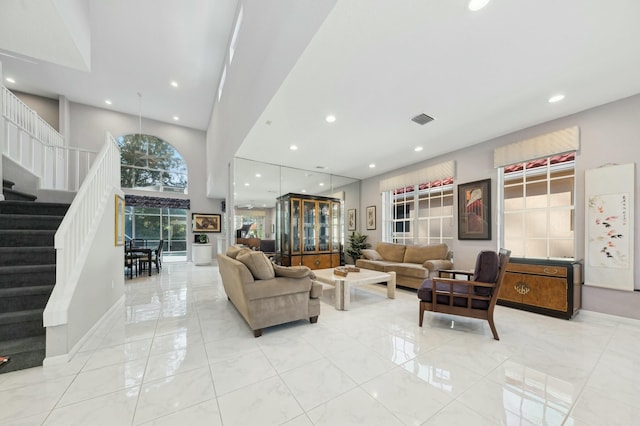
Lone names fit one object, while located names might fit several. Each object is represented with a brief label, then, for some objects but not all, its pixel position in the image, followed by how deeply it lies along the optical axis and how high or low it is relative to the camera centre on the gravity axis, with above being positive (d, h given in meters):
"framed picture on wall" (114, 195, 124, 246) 3.62 -0.16
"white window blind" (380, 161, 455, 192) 4.87 +0.88
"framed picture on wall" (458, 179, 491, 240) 4.22 +0.08
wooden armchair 2.57 -0.92
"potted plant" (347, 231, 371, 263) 6.66 -0.89
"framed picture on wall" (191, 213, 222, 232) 9.10 -0.36
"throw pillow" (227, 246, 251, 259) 3.36 -0.59
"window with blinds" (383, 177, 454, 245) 5.10 +0.03
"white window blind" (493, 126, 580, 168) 3.30 +1.04
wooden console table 3.02 -0.99
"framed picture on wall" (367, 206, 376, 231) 6.65 -0.12
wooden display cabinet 5.74 -0.44
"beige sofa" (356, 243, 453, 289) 4.41 -1.02
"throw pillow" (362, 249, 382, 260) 5.60 -0.99
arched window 8.48 +1.81
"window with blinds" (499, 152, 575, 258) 3.51 +0.13
